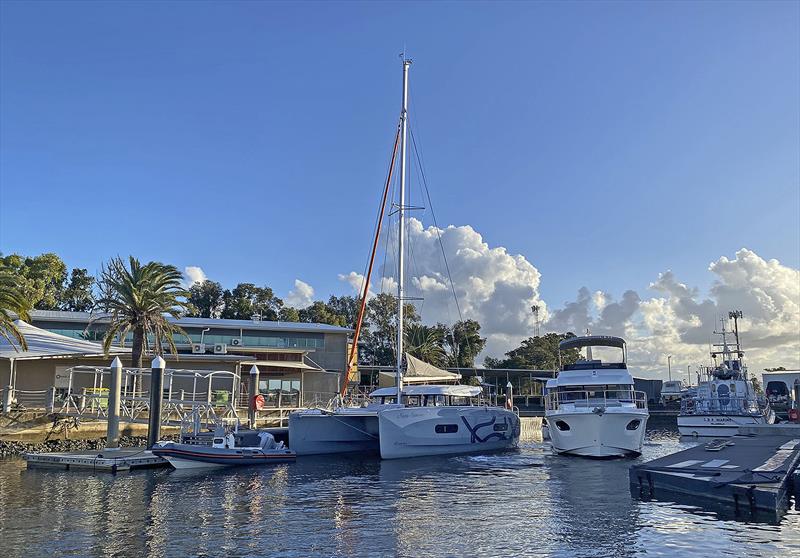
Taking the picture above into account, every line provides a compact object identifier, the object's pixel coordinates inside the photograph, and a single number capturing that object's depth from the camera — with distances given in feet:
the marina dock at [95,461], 82.68
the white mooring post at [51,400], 107.55
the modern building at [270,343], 163.43
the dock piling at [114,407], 95.24
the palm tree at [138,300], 118.73
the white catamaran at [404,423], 97.60
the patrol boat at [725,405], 136.77
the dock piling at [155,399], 92.73
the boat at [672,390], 313.12
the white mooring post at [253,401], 119.55
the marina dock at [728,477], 54.13
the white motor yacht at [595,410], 93.97
